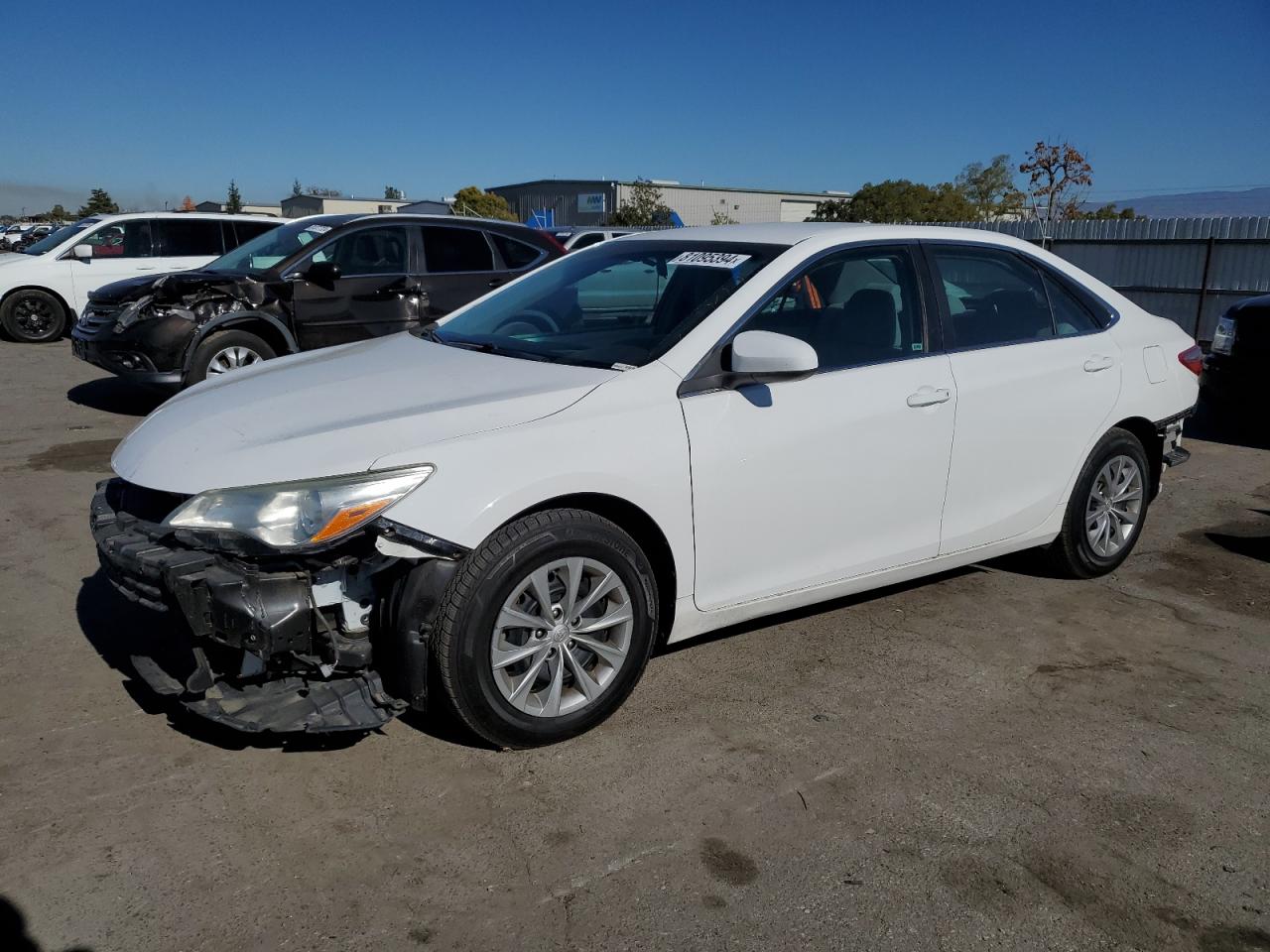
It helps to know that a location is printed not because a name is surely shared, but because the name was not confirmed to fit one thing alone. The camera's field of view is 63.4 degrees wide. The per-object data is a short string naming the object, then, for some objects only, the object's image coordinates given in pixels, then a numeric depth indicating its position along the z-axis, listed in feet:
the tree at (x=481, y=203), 202.90
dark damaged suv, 27.66
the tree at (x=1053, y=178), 148.66
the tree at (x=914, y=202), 165.89
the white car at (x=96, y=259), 44.70
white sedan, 10.00
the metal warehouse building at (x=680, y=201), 207.31
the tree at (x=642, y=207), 176.14
